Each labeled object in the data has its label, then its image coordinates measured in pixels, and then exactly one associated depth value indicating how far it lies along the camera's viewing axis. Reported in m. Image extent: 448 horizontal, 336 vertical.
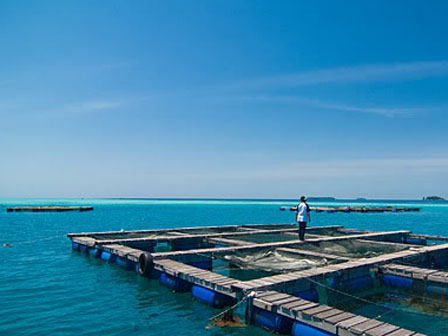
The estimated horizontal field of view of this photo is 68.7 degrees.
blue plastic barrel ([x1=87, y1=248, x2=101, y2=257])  20.39
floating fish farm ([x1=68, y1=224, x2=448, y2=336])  8.83
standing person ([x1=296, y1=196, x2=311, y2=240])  18.30
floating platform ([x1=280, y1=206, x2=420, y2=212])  110.19
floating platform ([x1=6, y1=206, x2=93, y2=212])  100.04
